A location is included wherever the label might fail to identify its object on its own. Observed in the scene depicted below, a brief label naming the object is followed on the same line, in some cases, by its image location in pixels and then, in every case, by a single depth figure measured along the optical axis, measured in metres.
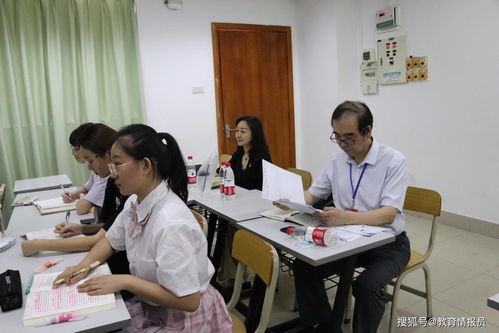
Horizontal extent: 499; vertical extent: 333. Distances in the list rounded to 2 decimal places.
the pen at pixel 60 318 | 1.13
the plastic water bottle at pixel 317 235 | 1.67
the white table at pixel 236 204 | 2.23
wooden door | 4.96
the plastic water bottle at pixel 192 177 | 3.11
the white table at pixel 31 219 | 2.18
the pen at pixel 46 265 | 1.52
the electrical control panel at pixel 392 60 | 4.25
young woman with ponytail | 1.22
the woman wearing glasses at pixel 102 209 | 1.68
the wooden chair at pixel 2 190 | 3.32
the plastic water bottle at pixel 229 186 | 2.62
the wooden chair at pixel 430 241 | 2.04
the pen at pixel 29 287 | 1.32
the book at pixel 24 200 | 2.77
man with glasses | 1.83
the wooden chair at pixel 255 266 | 1.50
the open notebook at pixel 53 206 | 2.54
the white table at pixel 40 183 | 3.35
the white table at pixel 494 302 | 1.09
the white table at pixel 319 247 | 1.59
